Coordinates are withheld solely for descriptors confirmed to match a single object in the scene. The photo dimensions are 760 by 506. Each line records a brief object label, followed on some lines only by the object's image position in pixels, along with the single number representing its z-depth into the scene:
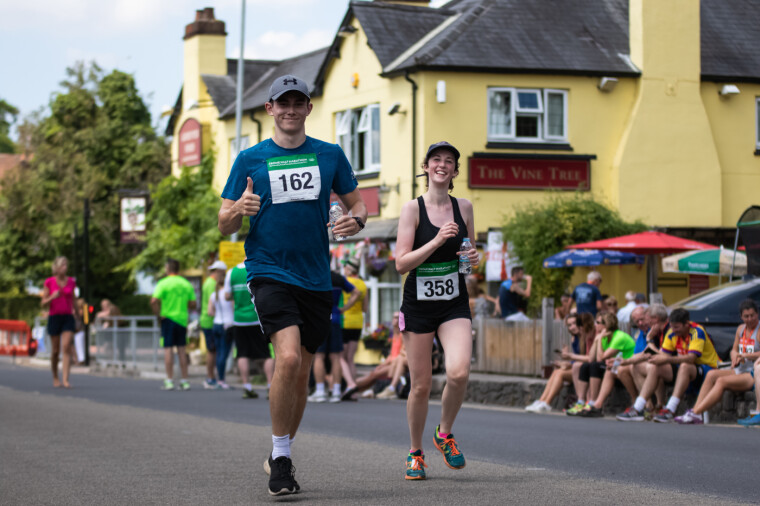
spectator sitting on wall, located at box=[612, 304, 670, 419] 14.60
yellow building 29.75
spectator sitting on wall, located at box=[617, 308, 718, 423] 14.15
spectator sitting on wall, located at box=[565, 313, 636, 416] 15.23
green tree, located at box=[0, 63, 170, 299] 53.41
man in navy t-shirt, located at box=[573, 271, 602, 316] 21.27
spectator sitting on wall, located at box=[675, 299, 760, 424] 13.55
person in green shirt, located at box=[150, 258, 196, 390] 19.52
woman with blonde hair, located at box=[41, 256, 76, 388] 19.00
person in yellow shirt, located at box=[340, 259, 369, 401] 17.61
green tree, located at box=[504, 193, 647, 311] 26.50
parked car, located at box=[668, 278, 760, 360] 15.73
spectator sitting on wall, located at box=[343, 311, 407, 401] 18.30
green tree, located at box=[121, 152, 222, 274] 38.00
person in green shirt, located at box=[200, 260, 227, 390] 20.73
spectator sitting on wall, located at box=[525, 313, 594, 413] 15.86
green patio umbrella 22.27
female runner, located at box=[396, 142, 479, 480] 8.02
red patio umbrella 23.28
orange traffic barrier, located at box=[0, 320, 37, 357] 41.16
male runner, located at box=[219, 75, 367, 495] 7.28
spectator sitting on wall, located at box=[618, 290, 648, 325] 20.04
